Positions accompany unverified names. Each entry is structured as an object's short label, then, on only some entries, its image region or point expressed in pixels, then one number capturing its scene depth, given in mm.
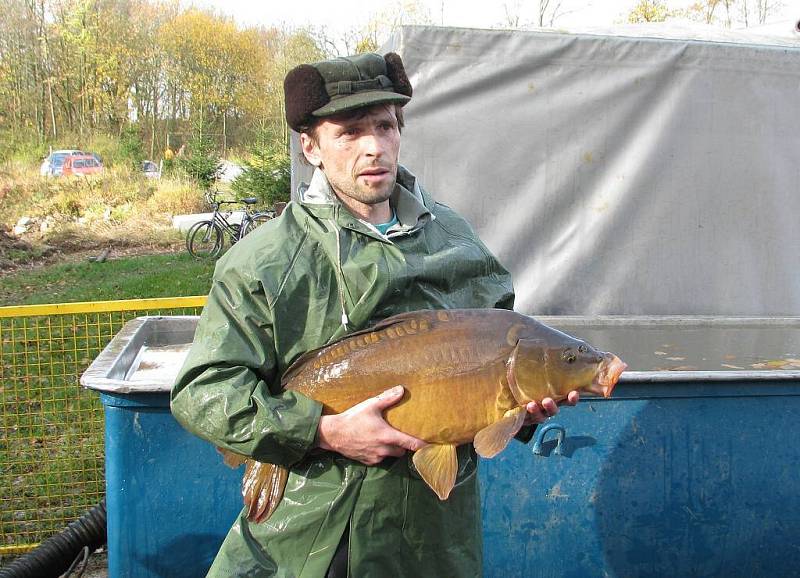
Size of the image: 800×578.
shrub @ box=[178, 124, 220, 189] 24406
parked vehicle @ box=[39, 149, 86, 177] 25328
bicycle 17344
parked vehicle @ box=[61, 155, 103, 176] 25436
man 2053
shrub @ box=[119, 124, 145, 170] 26172
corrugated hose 4059
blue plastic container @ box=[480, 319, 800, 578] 3717
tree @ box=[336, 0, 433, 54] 29844
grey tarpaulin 5586
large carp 2107
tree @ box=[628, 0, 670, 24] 27705
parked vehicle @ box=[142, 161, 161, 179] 26366
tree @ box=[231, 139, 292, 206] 21109
